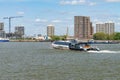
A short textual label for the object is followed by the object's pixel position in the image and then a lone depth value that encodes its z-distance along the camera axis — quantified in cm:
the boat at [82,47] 9710
